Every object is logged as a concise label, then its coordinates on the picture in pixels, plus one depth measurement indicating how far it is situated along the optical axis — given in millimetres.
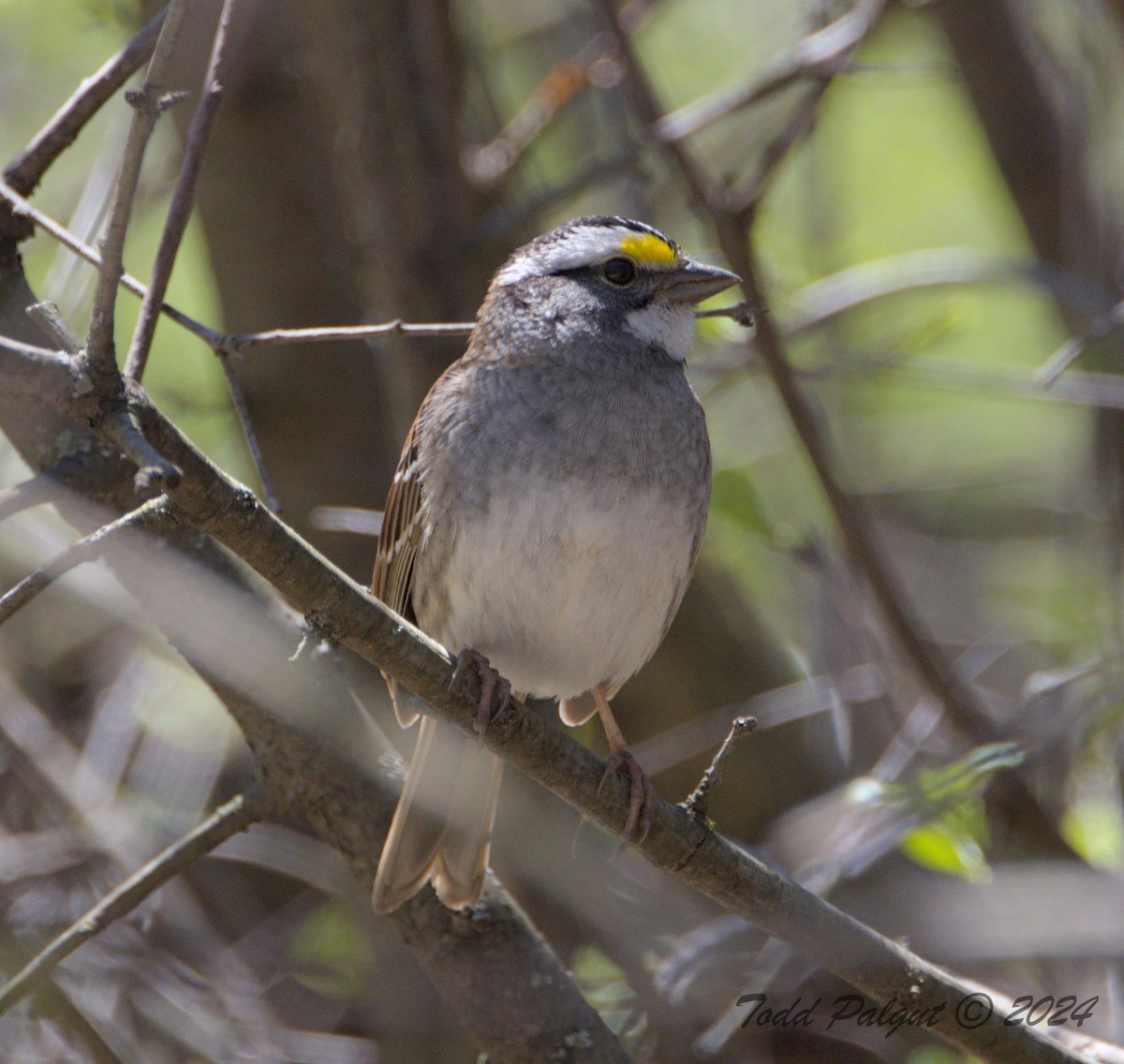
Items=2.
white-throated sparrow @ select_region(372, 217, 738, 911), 6891
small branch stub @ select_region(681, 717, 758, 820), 5465
